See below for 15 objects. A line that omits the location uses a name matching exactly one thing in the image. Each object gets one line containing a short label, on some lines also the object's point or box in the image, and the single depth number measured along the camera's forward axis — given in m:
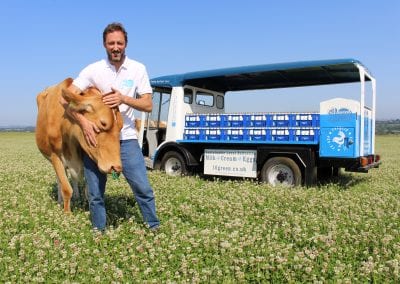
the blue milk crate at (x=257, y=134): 11.97
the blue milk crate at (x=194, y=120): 13.19
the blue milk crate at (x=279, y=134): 11.52
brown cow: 5.27
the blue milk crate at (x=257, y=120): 11.95
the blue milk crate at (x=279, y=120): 11.52
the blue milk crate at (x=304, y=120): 11.07
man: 5.37
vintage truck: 10.87
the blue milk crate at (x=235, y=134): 12.30
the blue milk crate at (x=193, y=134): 13.14
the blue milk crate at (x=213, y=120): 12.74
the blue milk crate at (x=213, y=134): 12.73
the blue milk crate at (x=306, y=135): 11.09
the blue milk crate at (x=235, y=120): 12.32
